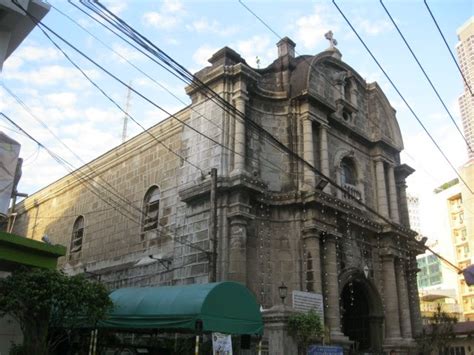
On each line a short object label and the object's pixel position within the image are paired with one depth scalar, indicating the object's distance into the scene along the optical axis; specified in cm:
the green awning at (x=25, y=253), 1161
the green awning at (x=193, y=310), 1182
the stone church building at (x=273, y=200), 1728
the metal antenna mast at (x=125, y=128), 3547
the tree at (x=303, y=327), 1452
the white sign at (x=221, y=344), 1098
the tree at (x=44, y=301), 1068
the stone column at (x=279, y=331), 1436
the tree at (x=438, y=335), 2104
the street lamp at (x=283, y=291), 1471
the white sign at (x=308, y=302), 1583
